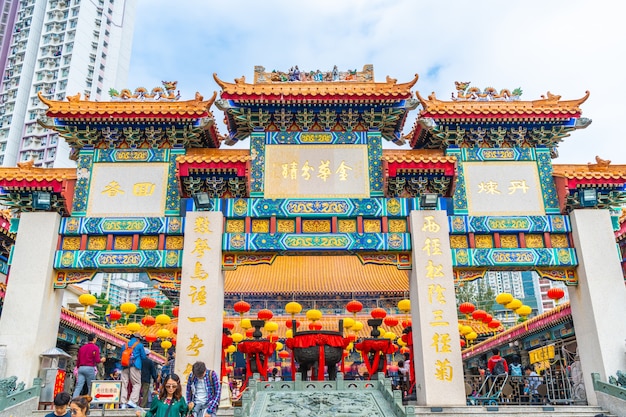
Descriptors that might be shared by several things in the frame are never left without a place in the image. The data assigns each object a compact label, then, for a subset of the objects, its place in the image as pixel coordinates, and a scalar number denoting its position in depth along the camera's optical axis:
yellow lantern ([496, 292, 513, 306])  15.24
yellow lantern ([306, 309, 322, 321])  17.80
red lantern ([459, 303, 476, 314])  17.20
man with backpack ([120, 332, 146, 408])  10.01
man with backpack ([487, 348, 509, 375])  13.53
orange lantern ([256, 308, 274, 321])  19.25
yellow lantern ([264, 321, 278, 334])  19.25
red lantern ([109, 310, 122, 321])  18.56
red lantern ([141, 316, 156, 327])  19.31
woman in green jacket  5.59
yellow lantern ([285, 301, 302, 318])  17.24
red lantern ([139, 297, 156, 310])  18.19
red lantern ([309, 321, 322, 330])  19.05
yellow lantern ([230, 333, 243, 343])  20.42
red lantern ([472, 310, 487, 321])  18.30
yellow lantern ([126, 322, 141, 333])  18.22
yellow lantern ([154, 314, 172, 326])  18.02
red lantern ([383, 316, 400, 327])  21.23
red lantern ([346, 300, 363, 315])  18.39
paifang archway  11.47
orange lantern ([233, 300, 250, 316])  18.19
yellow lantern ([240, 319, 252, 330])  18.88
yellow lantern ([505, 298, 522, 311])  15.70
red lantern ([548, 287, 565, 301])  16.16
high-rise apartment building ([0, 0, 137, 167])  56.88
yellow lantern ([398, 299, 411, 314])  16.72
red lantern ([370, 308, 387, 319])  18.58
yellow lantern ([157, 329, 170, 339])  18.94
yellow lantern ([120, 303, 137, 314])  16.83
